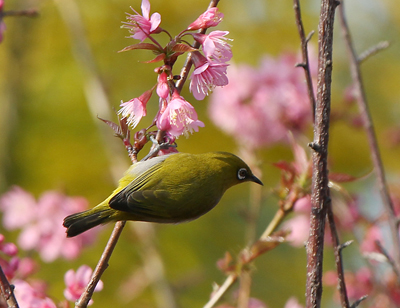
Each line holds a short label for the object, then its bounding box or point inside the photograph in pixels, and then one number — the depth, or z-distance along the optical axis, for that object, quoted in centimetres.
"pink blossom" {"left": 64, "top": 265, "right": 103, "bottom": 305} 437
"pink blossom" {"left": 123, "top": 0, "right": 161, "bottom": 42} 388
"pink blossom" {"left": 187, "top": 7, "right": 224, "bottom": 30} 382
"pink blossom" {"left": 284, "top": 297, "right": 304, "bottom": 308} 548
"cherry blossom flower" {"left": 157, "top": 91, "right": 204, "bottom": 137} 393
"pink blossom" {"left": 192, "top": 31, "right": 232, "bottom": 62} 383
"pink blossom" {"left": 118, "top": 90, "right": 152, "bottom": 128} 412
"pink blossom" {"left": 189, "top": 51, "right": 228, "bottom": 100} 387
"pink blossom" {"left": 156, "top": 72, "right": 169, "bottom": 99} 394
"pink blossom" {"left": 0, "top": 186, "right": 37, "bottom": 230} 822
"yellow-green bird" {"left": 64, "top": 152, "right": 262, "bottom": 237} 475
